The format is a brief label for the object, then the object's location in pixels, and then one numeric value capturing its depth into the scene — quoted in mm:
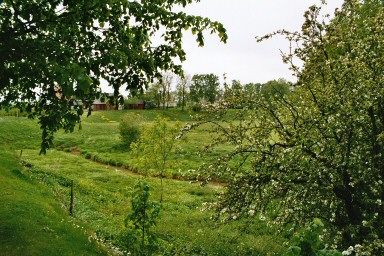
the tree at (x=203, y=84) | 120638
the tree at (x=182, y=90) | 124812
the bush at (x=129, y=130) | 54103
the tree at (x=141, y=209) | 11359
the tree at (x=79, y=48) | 7922
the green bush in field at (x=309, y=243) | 5449
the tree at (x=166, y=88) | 122812
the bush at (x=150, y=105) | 126362
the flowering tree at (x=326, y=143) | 11656
